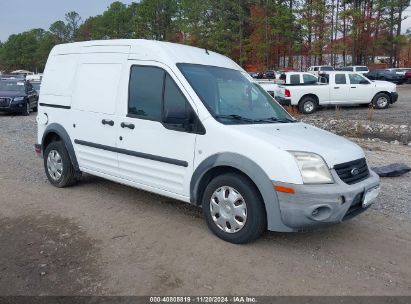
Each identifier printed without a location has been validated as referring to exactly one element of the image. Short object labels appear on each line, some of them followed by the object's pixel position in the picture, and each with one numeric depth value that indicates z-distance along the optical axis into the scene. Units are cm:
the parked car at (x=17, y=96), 1911
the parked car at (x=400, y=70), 3862
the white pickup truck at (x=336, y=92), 1923
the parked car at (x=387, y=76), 3781
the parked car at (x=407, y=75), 3888
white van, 413
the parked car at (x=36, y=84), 2862
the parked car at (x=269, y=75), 3906
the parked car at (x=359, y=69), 3832
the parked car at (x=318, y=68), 3806
